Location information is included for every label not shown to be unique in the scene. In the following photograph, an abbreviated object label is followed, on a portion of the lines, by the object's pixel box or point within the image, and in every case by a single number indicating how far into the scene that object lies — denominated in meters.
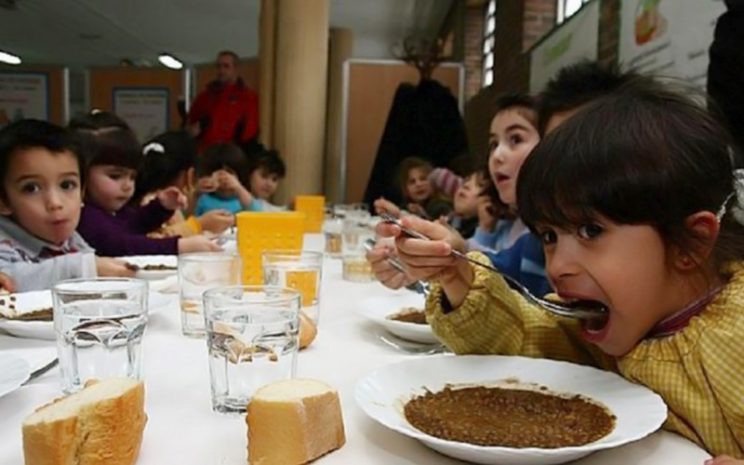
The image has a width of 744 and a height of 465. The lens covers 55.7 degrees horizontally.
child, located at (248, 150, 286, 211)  4.68
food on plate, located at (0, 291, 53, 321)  1.01
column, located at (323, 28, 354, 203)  7.66
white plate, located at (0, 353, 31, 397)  0.70
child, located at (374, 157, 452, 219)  4.51
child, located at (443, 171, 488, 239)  3.48
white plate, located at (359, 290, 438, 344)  1.03
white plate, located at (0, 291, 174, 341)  0.94
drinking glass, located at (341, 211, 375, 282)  1.66
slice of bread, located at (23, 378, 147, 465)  0.52
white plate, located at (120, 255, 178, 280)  1.52
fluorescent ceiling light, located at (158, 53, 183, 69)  12.75
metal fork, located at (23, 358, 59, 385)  0.79
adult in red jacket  6.13
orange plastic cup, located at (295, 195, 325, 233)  2.92
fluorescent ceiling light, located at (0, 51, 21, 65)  11.08
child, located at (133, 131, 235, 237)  3.29
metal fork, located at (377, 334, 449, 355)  1.00
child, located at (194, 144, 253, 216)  3.67
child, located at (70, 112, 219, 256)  2.27
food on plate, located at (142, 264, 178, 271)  1.62
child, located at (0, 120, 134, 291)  1.64
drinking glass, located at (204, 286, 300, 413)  0.71
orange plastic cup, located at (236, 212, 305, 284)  1.36
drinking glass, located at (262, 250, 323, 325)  1.09
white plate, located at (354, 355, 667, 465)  0.55
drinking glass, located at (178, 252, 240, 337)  1.03
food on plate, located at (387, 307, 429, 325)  1.08
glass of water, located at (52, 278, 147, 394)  0.75
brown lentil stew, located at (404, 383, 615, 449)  0.59
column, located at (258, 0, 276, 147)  6.21
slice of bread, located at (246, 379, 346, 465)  0.56
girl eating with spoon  0.78
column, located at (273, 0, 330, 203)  5.41
